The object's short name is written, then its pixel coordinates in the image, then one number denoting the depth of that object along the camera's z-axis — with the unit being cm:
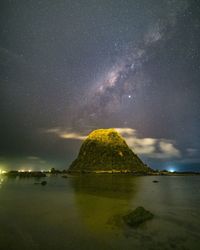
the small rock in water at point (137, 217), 989
